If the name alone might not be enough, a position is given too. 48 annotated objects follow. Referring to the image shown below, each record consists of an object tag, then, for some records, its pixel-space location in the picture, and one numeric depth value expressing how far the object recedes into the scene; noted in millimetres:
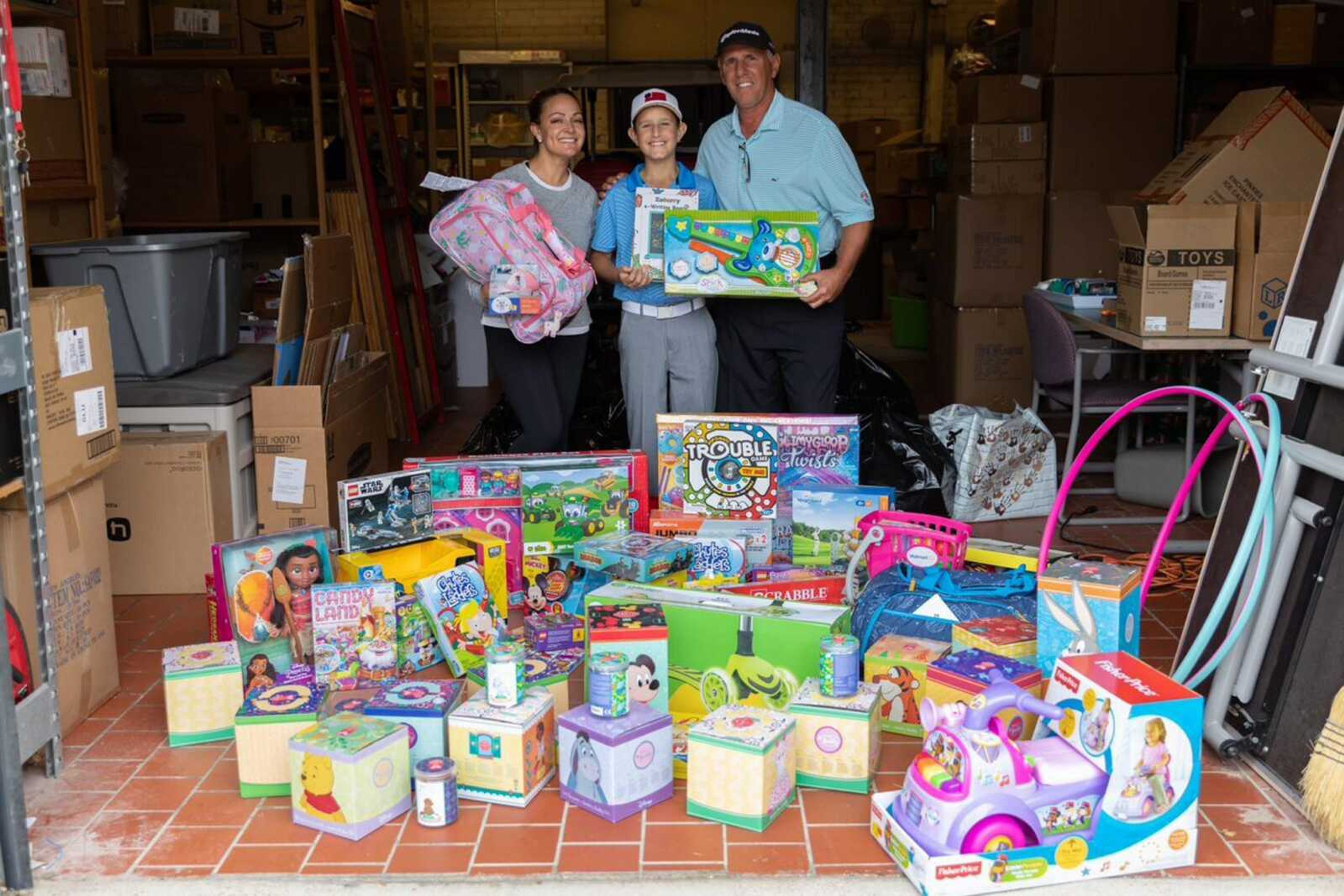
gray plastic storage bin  4379
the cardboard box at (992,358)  7105
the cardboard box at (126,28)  6340
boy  4367
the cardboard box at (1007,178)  7082
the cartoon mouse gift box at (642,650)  3188
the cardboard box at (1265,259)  4699
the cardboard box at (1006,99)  6984
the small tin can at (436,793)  2861
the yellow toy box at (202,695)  3336
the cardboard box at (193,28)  6344
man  4371
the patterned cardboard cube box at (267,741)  3025
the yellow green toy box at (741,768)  2803
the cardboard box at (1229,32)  6828
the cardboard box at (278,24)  6301
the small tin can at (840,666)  3012
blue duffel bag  3557
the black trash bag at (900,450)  5203
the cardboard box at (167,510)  4422
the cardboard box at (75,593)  3174
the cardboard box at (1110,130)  6855
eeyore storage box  2869
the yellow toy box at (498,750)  2955
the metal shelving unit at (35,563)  2607
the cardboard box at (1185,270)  4809
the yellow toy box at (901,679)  3336
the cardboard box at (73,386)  3244
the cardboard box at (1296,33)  6863
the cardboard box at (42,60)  4699
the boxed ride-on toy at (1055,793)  2547
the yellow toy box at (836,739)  3002
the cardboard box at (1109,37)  6730
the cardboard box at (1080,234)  6992
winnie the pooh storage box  2816
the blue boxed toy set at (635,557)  3809
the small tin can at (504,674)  2984
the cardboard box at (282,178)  6957
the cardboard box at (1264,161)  5176
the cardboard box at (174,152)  6594
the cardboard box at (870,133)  12969
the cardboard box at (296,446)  4590
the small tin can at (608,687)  2904
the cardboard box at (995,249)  7074
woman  4340
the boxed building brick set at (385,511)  4008
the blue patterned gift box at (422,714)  3014
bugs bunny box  3182
